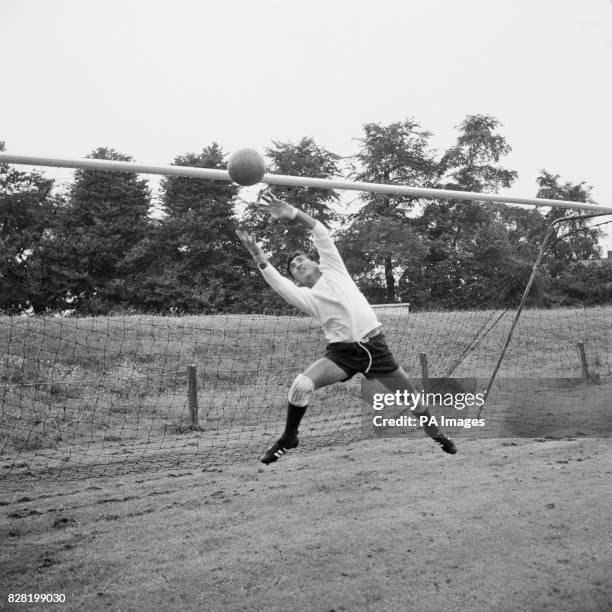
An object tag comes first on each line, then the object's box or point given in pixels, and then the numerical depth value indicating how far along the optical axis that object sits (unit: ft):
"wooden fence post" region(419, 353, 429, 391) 37.11
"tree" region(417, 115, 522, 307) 62.54
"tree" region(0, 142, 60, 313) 77.77
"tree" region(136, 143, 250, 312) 69.62
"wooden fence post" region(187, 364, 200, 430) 34.22
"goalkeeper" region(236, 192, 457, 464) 14.06
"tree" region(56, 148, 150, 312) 80.89
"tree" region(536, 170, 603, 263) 60.40
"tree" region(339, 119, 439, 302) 60.29
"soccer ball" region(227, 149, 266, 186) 13.08
